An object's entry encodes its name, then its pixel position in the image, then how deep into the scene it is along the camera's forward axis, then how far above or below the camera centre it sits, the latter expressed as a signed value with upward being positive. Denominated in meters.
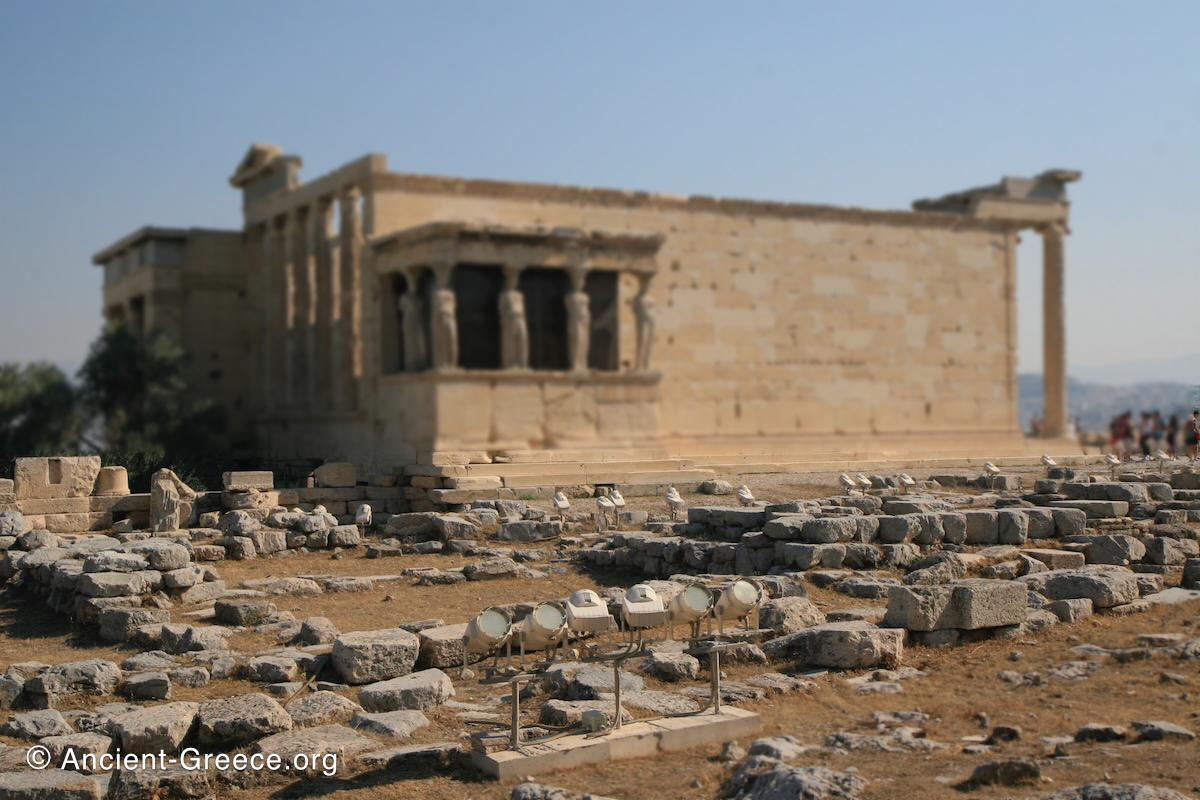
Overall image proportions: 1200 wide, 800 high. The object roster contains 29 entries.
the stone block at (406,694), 8.77 -1.92
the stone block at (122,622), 11.22 -1.83
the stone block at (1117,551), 12.54 -1.45
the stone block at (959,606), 9.90 -1.55
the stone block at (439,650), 9.87 -1.82
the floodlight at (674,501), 16.47 -1.24
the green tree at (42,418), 29.58 -0.27
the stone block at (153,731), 7.83 -1.91
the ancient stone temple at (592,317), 22.89 +1.68
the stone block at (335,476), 19.00 -1.03
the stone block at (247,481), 17.84 -1.02
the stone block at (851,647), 9.32 -1.74
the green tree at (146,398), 28.06 +0.16
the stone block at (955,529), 13.44 -1.31
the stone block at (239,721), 7.98 -1.90
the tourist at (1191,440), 15.45 -0.95
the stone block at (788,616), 10.25 -1.67
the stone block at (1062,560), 12.40 -1.51
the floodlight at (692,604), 8.38 -1.28
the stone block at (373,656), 9.45 -1.81
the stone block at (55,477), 17.19 -0.92
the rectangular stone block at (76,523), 17.17 -1.51
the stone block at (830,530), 13.04 -1.28
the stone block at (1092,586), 10.69 -1.54
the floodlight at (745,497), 16.11 -1.17
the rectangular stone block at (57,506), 17.12 -1.28
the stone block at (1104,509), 14.52 -1.22
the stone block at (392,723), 8.17 -1.98
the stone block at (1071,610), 10.41 -1.66
